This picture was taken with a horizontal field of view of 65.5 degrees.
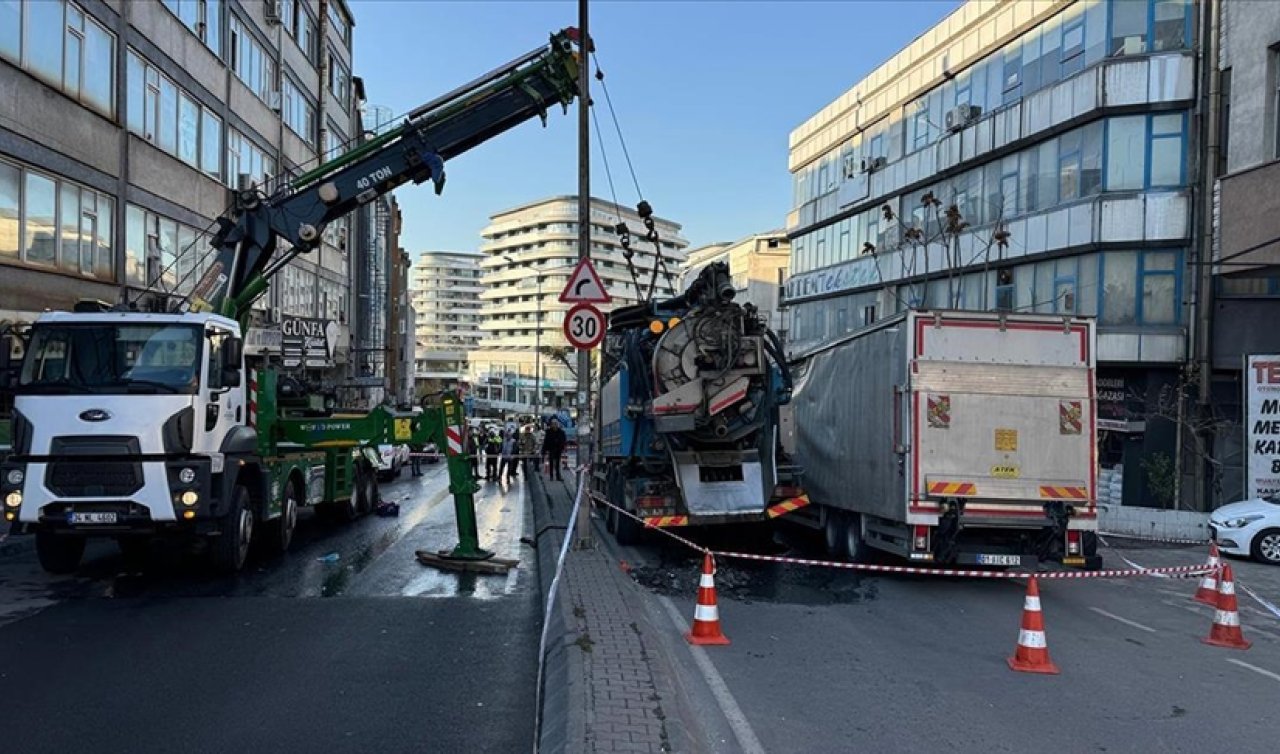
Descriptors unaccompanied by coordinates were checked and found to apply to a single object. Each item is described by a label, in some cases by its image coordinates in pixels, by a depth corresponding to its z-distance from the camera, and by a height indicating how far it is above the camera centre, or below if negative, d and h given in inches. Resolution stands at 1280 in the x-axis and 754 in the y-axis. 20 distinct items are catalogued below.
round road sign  462.6 +19.2
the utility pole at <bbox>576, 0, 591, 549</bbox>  497.0 +89.6
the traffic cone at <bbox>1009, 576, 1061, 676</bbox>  300.4 -82.1
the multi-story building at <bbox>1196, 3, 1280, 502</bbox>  739.4 +123.8
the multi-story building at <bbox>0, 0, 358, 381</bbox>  689.0 +192.1
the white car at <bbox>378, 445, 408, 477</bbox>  1093.9 -108.7
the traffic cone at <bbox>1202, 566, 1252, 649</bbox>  350.3 -85.8
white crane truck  402.9 -29.7
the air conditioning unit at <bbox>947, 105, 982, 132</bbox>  1216.2 +320.6
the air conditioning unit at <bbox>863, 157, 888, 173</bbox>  1459.2 +311.5
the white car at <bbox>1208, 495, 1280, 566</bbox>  604.1 -92.1
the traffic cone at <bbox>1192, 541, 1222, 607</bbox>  401.1 -87.4
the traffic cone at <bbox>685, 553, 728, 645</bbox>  327.0 -81.5
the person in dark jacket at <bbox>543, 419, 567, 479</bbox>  1042.1 -83.2
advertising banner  707.4 -32.8
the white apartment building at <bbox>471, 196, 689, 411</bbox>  4963.1 +491.5
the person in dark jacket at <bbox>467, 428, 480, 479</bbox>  1297.5 -108.9
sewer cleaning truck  517.7 -22.4
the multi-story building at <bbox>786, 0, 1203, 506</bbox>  965.2 +215.1
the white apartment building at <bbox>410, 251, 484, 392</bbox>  7032.5 +490.0
